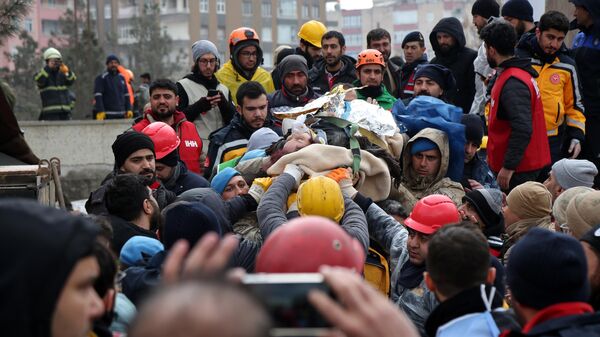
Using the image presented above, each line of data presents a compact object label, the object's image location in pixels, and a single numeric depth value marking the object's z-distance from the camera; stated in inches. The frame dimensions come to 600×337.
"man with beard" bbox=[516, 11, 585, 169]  356.2
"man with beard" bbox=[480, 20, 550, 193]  326.6
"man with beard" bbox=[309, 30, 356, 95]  413.7
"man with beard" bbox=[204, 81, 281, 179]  330.0
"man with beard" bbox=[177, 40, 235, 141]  400.5
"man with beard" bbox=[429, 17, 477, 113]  414.0
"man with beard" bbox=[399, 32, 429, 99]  430.6
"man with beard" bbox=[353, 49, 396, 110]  368.2
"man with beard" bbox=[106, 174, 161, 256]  232.1
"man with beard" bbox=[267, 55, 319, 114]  357.7
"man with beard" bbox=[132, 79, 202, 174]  363.3
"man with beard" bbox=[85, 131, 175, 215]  292.4
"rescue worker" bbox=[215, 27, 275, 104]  410.9
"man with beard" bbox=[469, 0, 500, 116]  406.5
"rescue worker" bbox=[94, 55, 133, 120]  862.5
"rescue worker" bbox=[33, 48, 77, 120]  856.3
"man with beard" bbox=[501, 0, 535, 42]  403.2
